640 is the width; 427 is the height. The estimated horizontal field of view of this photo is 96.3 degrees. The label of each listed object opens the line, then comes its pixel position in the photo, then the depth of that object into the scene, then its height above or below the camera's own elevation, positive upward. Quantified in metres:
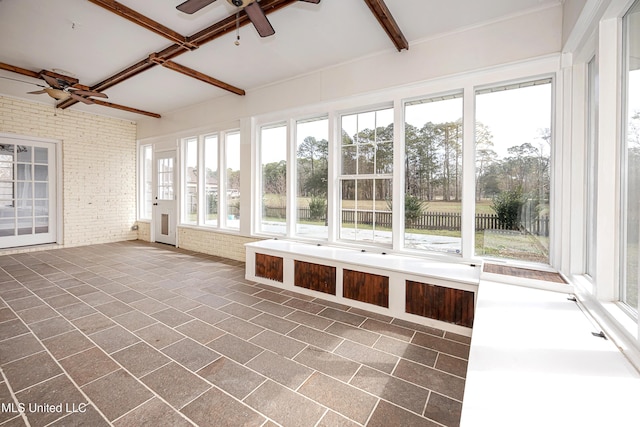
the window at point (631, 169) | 1.63 +0.26
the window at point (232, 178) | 5.54 +0.65
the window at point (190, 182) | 6.34 +0.64
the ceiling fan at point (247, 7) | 2.24 +1.63
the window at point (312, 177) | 4.43 +0.55
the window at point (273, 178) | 4.90 +0.59
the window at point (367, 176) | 3.83 +0.49
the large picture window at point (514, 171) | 2.88 +0.44
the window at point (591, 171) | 2.26 +0.35
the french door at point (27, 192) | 5.59 +0.36
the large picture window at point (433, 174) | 3.36 +0.46
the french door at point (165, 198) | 6.70 +0.30
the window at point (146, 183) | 7.39 +0.71
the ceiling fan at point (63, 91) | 4.37 +1.91
